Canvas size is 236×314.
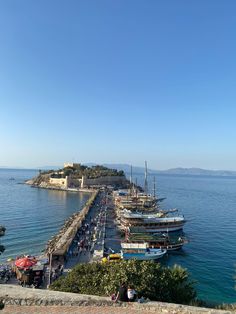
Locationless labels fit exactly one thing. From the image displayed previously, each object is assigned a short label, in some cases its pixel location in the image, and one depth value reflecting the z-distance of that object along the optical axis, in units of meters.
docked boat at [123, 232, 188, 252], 31.64
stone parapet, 9.30
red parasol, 19.77
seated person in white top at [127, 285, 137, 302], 9.85
